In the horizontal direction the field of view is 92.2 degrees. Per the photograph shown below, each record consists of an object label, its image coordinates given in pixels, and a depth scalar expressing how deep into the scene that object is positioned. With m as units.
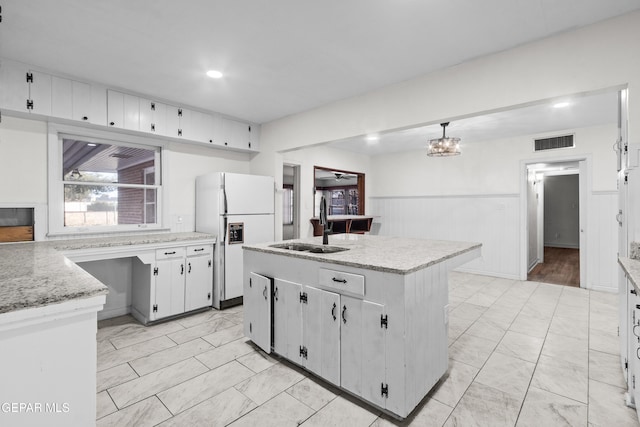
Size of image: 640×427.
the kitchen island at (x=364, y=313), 1.81
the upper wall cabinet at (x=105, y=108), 2.77
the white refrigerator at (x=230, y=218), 3.86
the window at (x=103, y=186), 3.29
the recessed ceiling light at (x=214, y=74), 2.93
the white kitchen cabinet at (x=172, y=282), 3.38
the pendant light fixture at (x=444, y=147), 4.00
